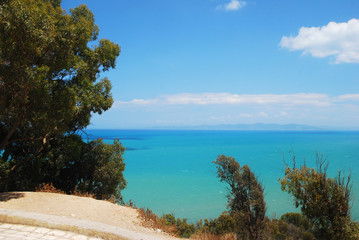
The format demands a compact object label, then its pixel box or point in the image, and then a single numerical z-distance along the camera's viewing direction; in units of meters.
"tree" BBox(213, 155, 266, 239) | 17.03
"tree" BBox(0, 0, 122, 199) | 8.72
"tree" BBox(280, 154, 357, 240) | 11.91
